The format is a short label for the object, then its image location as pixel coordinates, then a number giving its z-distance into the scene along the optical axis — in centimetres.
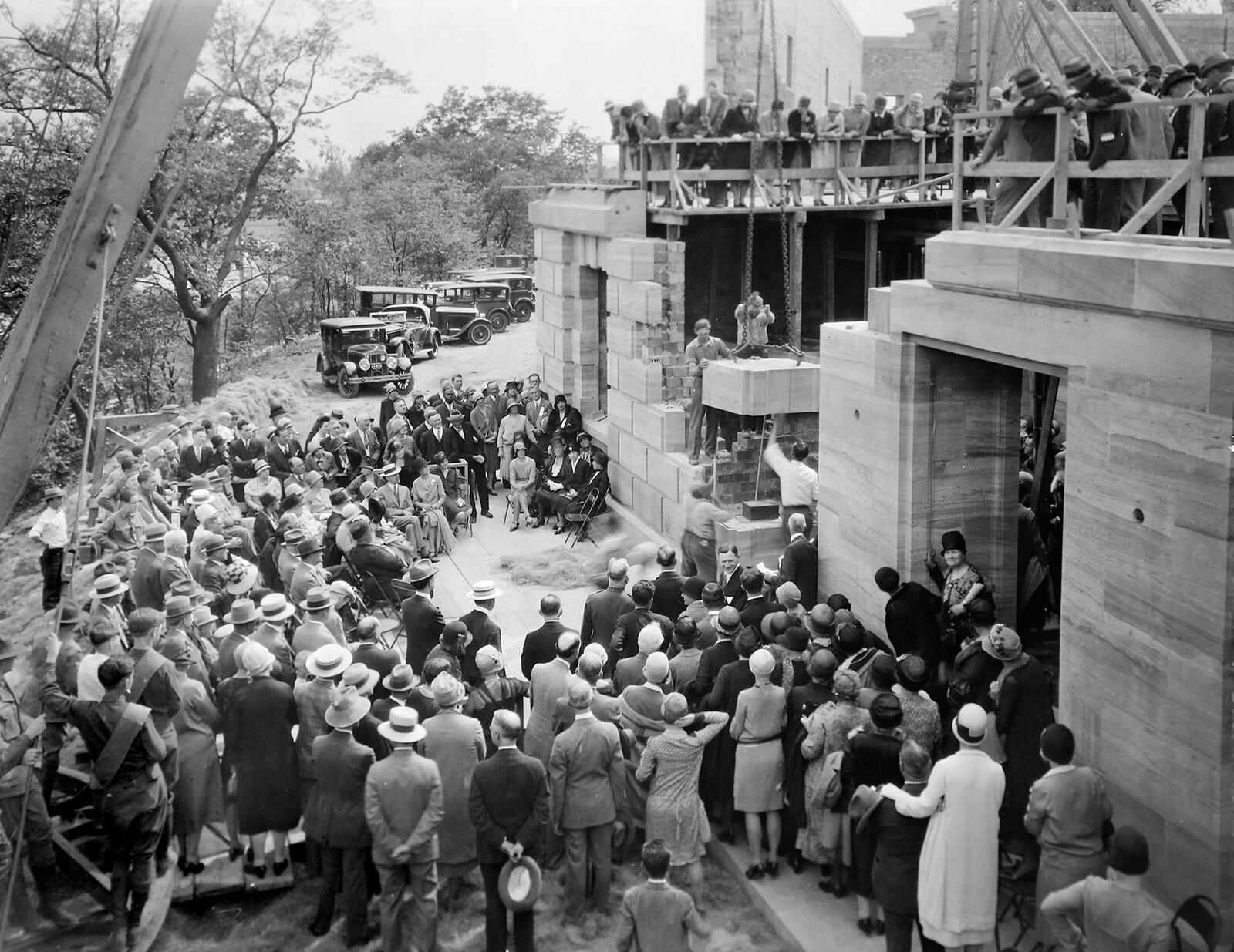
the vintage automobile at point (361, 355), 2661
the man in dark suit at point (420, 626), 1002
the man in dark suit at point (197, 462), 1694
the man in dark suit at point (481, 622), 928
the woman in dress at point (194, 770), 805
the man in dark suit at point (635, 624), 925
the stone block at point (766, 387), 1402
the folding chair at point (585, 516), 1700
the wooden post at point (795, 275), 1739
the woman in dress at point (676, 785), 755
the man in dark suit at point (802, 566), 1132
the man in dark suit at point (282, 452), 1666
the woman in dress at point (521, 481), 1720
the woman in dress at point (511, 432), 1825
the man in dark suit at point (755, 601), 945
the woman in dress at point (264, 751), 788
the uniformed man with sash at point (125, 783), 721
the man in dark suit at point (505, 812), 711
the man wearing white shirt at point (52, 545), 1234
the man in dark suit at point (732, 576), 1029
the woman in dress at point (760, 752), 795
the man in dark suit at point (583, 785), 759
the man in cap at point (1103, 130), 834
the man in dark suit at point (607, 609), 981
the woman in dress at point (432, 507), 1596
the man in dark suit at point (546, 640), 912
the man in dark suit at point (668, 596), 1041
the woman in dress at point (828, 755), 760
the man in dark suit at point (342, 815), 727
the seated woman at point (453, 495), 1664
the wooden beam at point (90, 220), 585
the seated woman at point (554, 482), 1731
